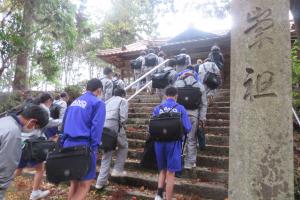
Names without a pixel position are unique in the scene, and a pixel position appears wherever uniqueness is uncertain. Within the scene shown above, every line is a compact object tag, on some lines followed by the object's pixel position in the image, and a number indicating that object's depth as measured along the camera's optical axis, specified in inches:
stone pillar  59.9
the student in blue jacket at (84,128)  113.3
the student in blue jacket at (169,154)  128.8
